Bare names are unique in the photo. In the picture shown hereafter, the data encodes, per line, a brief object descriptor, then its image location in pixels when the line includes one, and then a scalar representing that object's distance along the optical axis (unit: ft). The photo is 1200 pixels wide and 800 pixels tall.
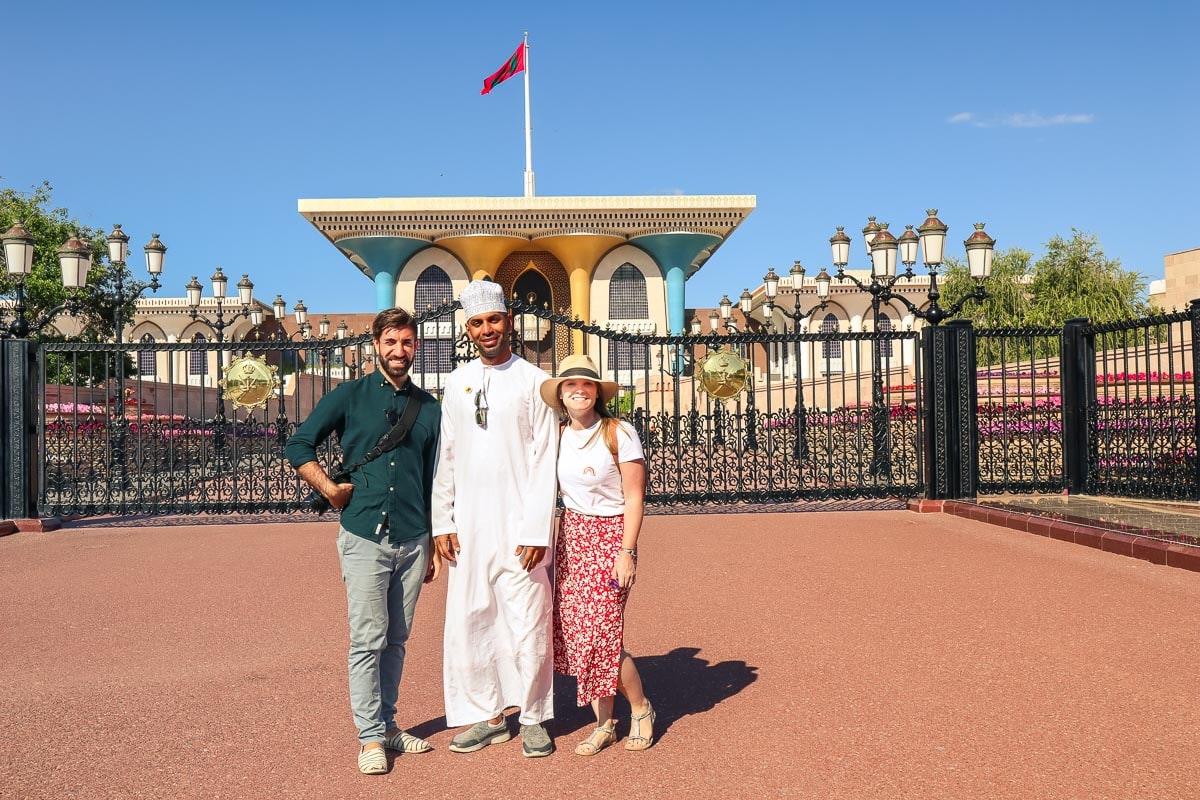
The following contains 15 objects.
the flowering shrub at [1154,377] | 55.34
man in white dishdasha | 10.74
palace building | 96.12
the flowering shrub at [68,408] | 57.25
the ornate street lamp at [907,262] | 35.91
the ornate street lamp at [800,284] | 54.40
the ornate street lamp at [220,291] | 59.67
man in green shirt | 10.59
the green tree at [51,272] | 81.61
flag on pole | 100.63
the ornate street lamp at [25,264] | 33.17
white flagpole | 103.42
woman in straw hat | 10.84
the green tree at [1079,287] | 102.32
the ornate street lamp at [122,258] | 45.93
